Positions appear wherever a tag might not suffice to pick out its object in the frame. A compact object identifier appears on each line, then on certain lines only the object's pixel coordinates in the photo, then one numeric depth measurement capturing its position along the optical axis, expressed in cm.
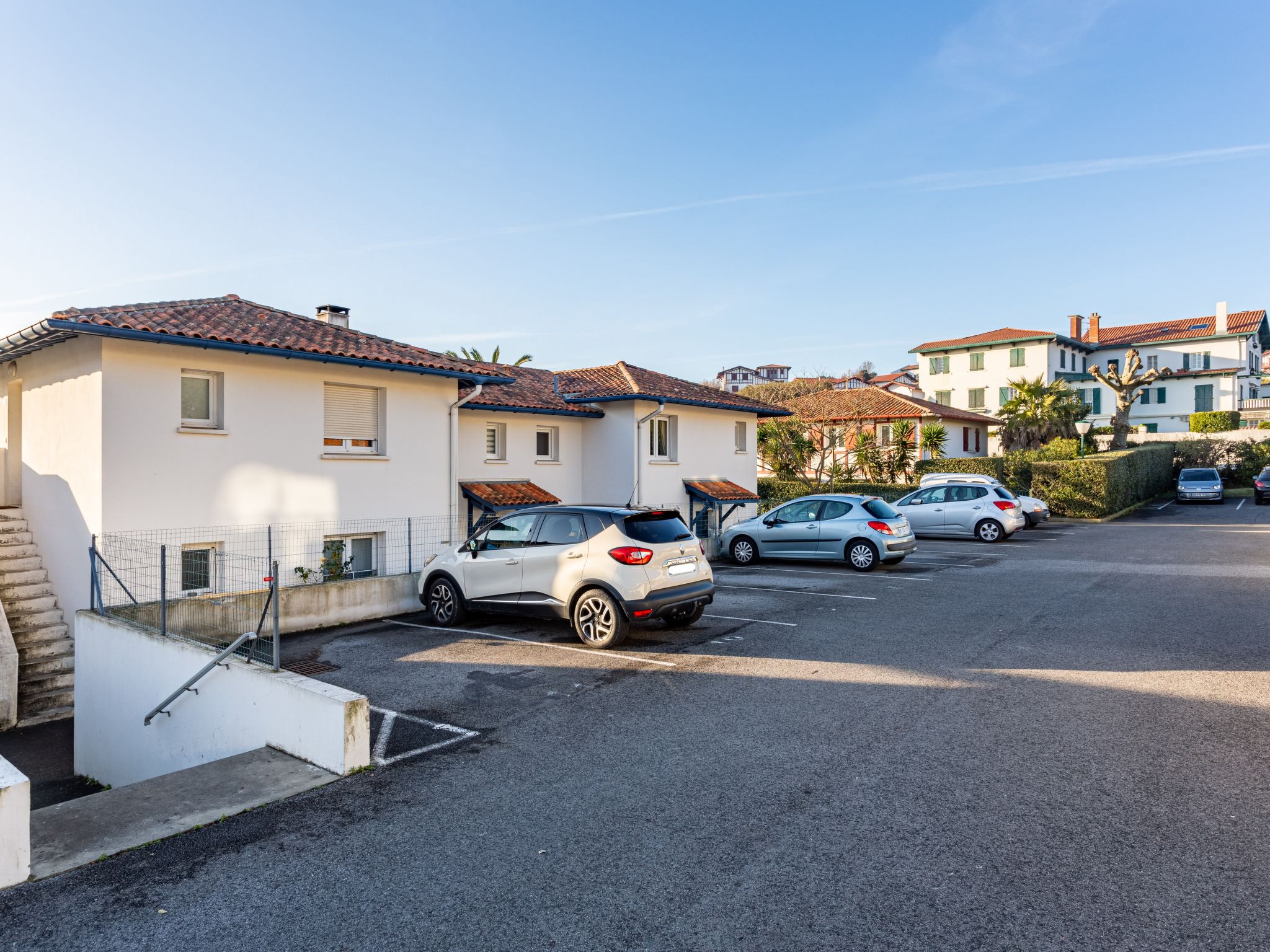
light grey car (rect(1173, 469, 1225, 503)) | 3553
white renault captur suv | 902
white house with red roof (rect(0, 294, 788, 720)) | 1109
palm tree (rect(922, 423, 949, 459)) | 3703
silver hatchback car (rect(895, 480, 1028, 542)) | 2202
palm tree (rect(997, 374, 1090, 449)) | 3978
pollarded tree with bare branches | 4016
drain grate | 861
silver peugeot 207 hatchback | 1586
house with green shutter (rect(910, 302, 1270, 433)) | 5531
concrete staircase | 1062
